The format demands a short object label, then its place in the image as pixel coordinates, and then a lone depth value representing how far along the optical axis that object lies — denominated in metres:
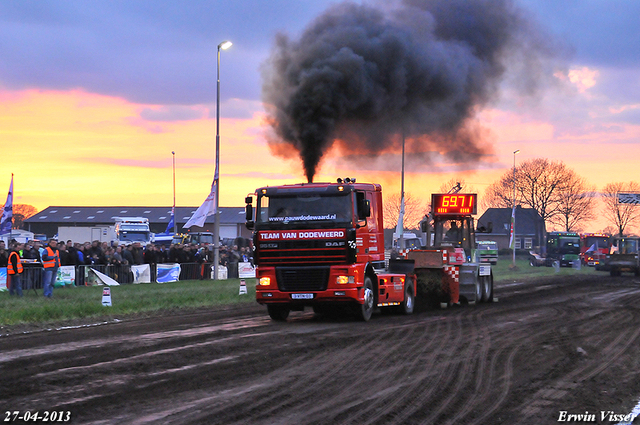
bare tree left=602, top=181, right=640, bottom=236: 109.50
